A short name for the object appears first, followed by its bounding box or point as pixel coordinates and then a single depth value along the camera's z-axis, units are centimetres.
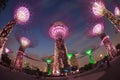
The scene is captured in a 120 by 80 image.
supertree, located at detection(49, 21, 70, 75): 3183
